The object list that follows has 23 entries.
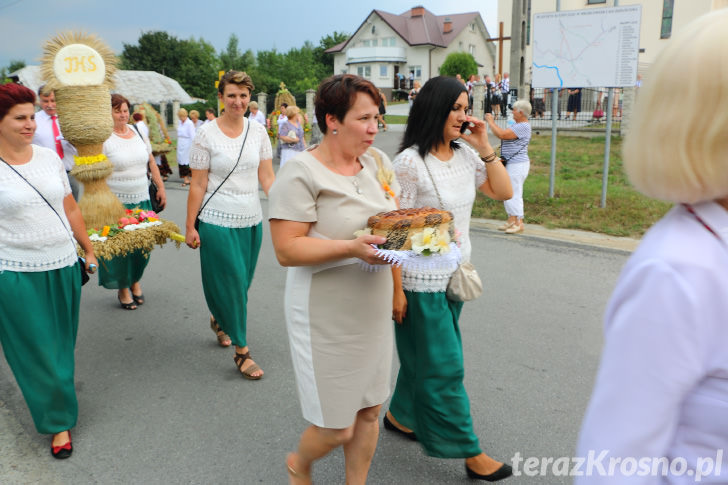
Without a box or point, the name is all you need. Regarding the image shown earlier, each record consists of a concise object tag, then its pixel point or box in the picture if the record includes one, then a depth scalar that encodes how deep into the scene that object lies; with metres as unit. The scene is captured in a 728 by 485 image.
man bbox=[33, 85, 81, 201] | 5.99
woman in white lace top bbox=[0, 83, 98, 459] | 3.37
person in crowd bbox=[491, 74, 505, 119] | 21.36
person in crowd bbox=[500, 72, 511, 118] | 23.39
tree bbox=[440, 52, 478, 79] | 40.69
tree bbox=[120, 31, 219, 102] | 69.69
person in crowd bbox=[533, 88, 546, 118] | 21.42
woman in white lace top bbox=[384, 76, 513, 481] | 3.02
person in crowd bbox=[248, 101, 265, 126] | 16.78
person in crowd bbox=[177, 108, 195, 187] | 15.63
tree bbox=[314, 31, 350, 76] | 77.81
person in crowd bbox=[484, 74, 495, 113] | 22.97
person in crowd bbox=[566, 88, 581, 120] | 20.90
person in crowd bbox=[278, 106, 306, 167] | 12.98
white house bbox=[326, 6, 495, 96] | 62.19
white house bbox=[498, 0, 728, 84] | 36.59
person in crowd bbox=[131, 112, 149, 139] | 11.48
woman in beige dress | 2.45
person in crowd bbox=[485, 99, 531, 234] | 8.71
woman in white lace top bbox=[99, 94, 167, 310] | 5.54
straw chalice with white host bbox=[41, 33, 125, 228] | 4.60
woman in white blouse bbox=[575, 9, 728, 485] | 1.11
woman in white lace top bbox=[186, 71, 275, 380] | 4.36
